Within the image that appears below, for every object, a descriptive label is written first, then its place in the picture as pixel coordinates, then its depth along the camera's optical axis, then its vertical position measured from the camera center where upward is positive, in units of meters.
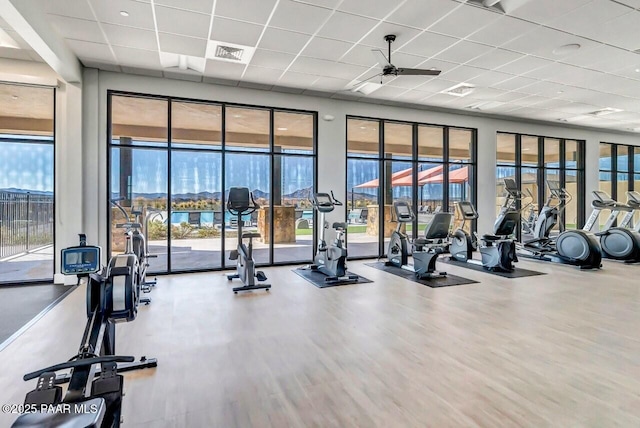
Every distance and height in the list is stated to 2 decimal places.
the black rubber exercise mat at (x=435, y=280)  5.82 -1.09
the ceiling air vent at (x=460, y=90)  7.15 +2.66
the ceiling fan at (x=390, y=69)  4.94 +2.07
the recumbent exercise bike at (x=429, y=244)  6.27 -0.49
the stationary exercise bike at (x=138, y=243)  4.78 -0.39
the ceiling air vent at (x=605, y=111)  8.81 +2.67
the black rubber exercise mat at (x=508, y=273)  6.46 -1.05
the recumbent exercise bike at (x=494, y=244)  6.74 -0.57
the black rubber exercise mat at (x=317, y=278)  5.82 -1.08
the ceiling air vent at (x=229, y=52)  5.28 +2.56
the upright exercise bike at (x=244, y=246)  5.52 -0.48
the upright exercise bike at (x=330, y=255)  6.07 -0.69
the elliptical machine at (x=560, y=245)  7.02 -0.61
